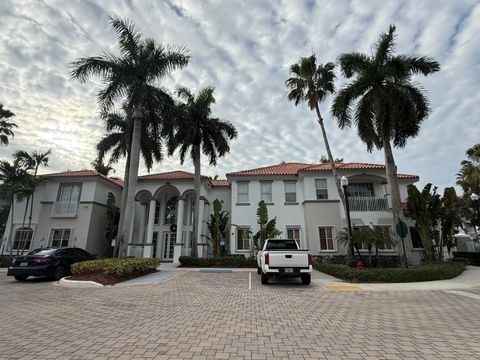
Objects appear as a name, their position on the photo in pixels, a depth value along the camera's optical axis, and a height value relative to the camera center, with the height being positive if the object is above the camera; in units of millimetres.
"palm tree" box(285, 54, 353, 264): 18359 +11974
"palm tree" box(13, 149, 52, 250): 20281 +6784
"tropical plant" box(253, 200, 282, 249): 19906 +1426
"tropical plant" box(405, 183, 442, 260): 16219 +2119
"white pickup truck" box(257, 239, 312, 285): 10195 -666
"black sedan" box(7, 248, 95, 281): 11375 -804
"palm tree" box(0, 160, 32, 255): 19703 +5101
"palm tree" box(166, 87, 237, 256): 19719 +8908
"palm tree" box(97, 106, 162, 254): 19594 +8069
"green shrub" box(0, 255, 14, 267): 19234 -1121
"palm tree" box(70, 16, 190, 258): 14195 +9925
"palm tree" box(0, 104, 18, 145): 25000 +11764
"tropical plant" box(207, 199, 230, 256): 20952 +1630
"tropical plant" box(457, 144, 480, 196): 23906 +7116
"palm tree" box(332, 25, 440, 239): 15328 +9199
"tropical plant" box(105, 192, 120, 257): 22344 +2116
